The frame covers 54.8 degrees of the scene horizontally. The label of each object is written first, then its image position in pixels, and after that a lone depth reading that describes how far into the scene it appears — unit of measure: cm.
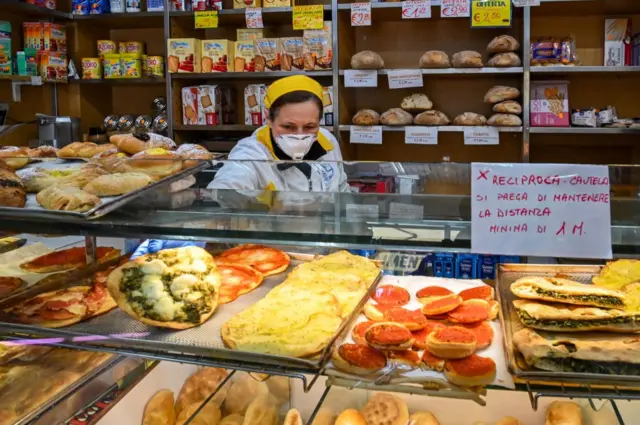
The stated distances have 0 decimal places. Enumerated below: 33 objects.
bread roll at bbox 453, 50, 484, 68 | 361
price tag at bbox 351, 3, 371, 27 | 368
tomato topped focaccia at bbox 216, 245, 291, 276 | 162
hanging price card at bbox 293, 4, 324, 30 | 373
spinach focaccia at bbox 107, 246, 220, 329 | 129
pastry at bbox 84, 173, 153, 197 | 124
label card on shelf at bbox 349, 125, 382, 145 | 382
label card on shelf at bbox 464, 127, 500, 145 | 367
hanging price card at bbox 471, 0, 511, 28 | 352
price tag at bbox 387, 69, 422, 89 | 374
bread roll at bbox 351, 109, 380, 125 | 383
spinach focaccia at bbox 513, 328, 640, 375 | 105
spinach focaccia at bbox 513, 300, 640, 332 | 115
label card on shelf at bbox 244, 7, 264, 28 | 387
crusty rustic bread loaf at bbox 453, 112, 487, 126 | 369
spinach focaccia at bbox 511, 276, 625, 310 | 120
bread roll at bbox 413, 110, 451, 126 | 374
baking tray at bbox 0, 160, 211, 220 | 110
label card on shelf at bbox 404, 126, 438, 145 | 374
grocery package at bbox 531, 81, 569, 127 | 364
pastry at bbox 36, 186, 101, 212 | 113
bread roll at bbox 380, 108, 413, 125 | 376
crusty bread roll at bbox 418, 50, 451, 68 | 365
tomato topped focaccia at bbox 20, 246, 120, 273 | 158
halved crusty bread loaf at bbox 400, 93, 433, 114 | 383
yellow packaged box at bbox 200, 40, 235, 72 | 400
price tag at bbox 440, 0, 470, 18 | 357
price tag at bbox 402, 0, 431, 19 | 360
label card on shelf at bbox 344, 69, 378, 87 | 378
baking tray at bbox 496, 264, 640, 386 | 103
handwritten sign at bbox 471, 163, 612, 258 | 98
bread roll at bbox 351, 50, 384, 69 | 373
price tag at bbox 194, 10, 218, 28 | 391
